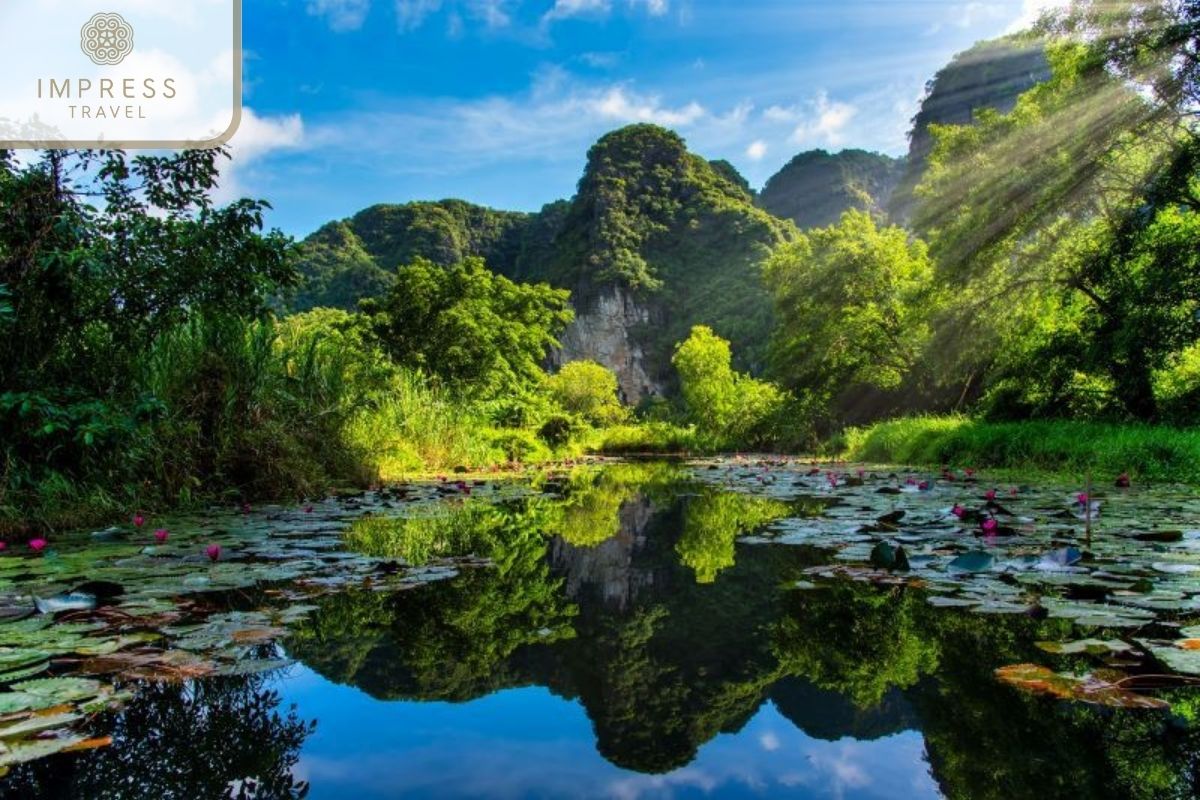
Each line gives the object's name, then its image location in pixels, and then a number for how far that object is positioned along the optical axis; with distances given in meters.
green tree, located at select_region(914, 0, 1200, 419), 9.10
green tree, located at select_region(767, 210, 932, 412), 18.61
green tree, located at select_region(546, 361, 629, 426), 47.62
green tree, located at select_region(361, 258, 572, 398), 17.70
